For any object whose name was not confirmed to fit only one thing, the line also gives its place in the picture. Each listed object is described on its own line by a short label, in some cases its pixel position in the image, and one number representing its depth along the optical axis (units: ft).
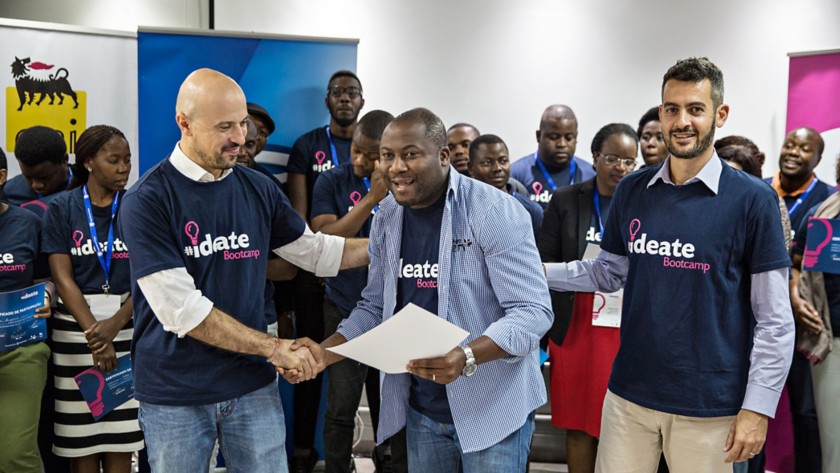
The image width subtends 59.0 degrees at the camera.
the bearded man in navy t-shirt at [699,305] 7.47
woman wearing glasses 12.14
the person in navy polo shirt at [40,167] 13.10
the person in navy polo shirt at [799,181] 13.52
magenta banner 18.12
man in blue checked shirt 7.52
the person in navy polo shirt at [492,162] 13.88
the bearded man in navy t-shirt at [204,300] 7.61
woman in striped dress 11.68
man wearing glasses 14.28
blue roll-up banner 14.99
